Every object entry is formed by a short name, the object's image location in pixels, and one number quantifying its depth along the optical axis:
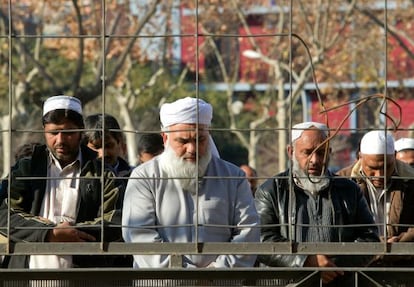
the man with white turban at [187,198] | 13.56
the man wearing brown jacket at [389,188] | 16.22
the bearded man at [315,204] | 14.95
